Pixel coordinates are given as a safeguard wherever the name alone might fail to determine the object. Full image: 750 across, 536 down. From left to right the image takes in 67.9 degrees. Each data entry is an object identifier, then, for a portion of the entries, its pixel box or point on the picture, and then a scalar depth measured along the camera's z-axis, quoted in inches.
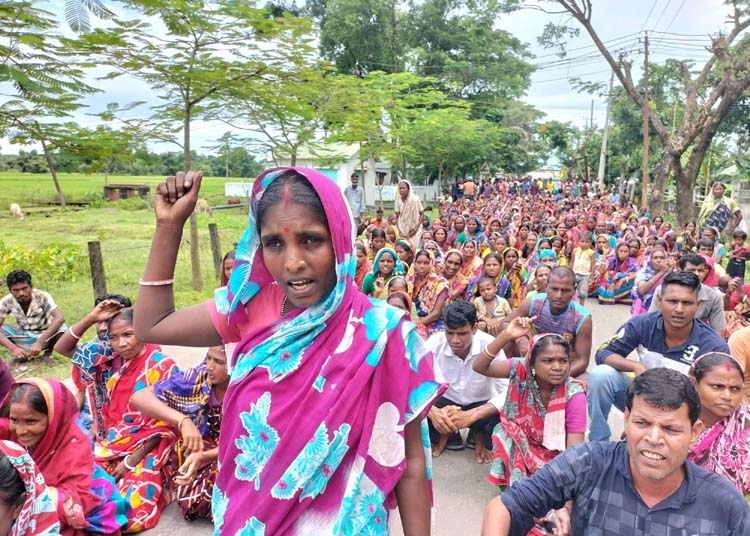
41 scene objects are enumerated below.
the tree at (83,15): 167.8
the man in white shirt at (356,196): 493.8
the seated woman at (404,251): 306.7
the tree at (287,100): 312.0
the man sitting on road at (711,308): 171.9
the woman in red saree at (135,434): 126.8
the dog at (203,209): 928.8
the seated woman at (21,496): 78.7
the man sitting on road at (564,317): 171.2
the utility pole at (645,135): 761.1
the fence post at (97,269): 266.8
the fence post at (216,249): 379.6
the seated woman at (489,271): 248.7
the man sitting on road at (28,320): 233.6
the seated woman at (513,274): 282.0
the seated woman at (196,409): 121.8
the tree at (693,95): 533.3
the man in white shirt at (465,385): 154.6
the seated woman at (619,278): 353.4
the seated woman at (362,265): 264.9
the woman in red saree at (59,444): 102.8
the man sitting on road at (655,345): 138.5
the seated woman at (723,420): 108.9
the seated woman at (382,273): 254.7
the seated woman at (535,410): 124.1
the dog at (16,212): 834.8
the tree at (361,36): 956.6
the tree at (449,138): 757.9
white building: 1239.2
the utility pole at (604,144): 1240.2
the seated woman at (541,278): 229.2
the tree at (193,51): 257.3
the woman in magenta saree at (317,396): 50.2
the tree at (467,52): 1099.9
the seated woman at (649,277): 250.2
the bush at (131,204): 1091.3
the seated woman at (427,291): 234.8
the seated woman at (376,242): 323.6
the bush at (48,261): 372.2
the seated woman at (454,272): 261.1
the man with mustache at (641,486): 72.1
